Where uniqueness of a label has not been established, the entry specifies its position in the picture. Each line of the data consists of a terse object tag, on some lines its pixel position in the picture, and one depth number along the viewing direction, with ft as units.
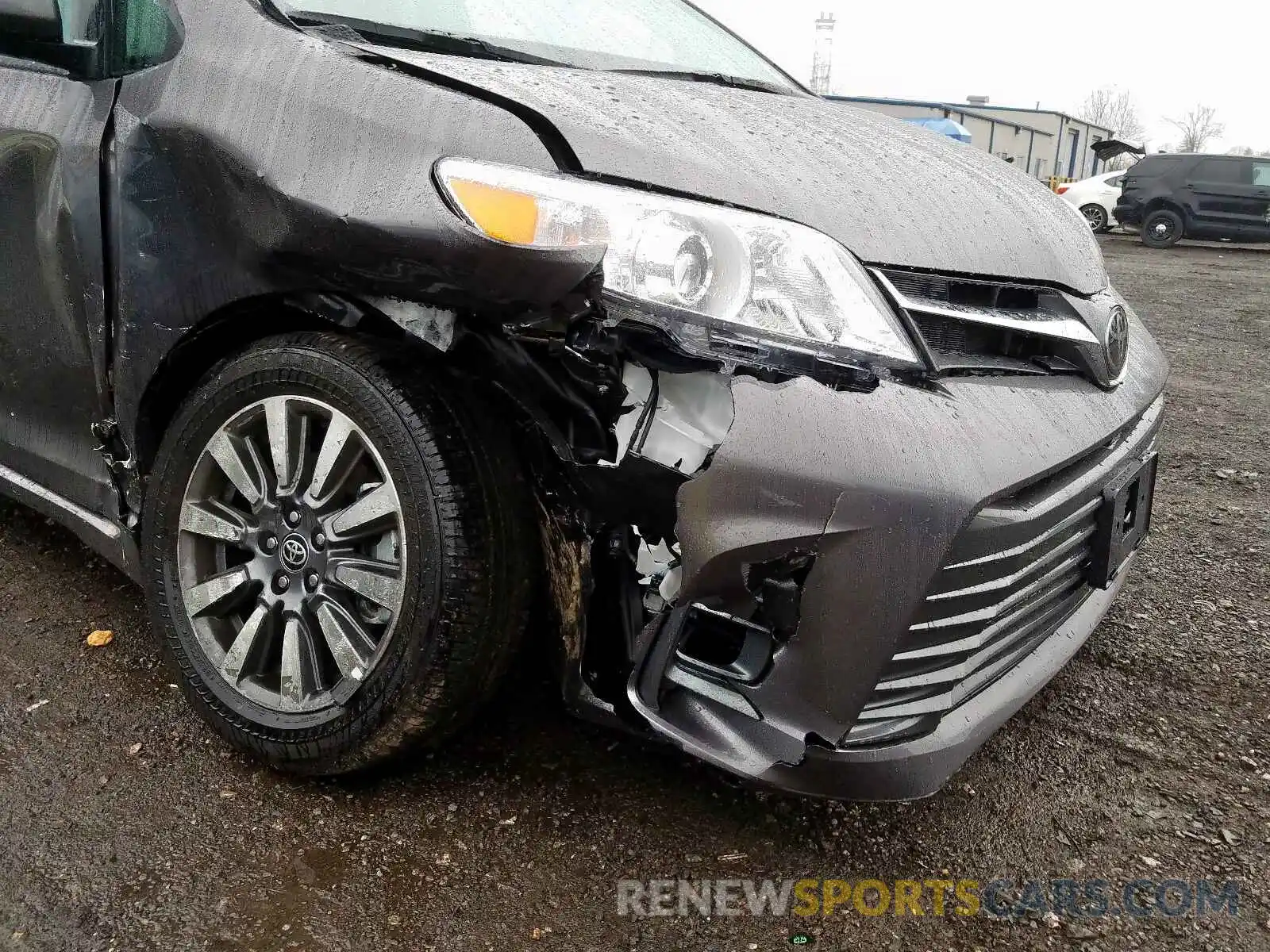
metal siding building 112.27
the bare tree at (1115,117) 260.42
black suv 53.72
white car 61.31
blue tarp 80.74
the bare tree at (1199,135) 263.90
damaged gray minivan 4.81
